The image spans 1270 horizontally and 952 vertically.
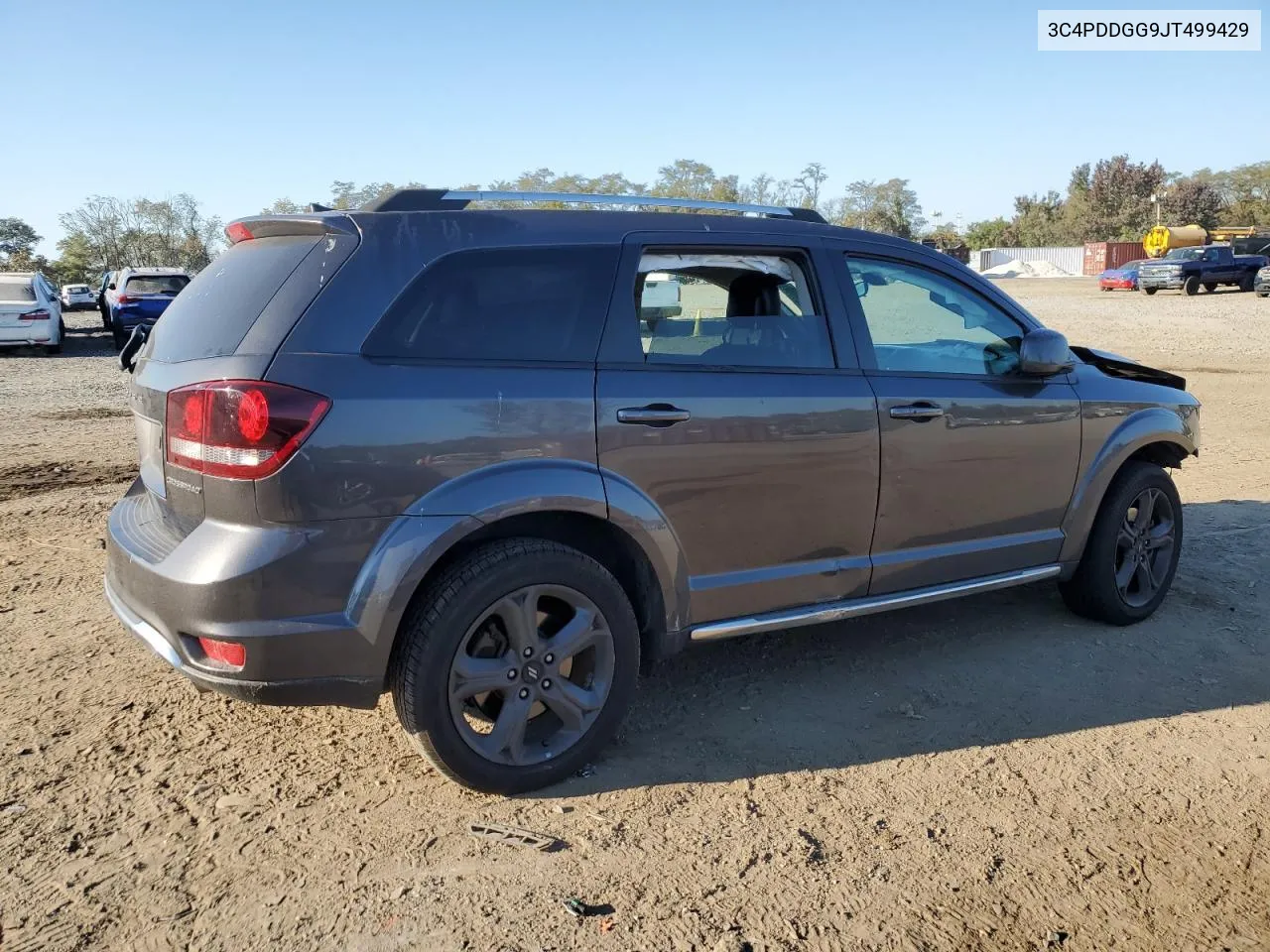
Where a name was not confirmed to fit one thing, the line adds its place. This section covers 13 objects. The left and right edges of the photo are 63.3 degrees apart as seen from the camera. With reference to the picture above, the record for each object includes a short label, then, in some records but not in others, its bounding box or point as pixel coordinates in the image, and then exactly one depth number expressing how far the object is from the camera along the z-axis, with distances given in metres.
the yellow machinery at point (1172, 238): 55.31
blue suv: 20.19
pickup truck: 34.72
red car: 39.25
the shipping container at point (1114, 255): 64.75
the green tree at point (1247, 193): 80.25
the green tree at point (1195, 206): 83.06
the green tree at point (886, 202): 82.18
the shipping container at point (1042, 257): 72.19
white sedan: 19.67
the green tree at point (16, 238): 84.69
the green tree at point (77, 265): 75.19
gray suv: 3.03
